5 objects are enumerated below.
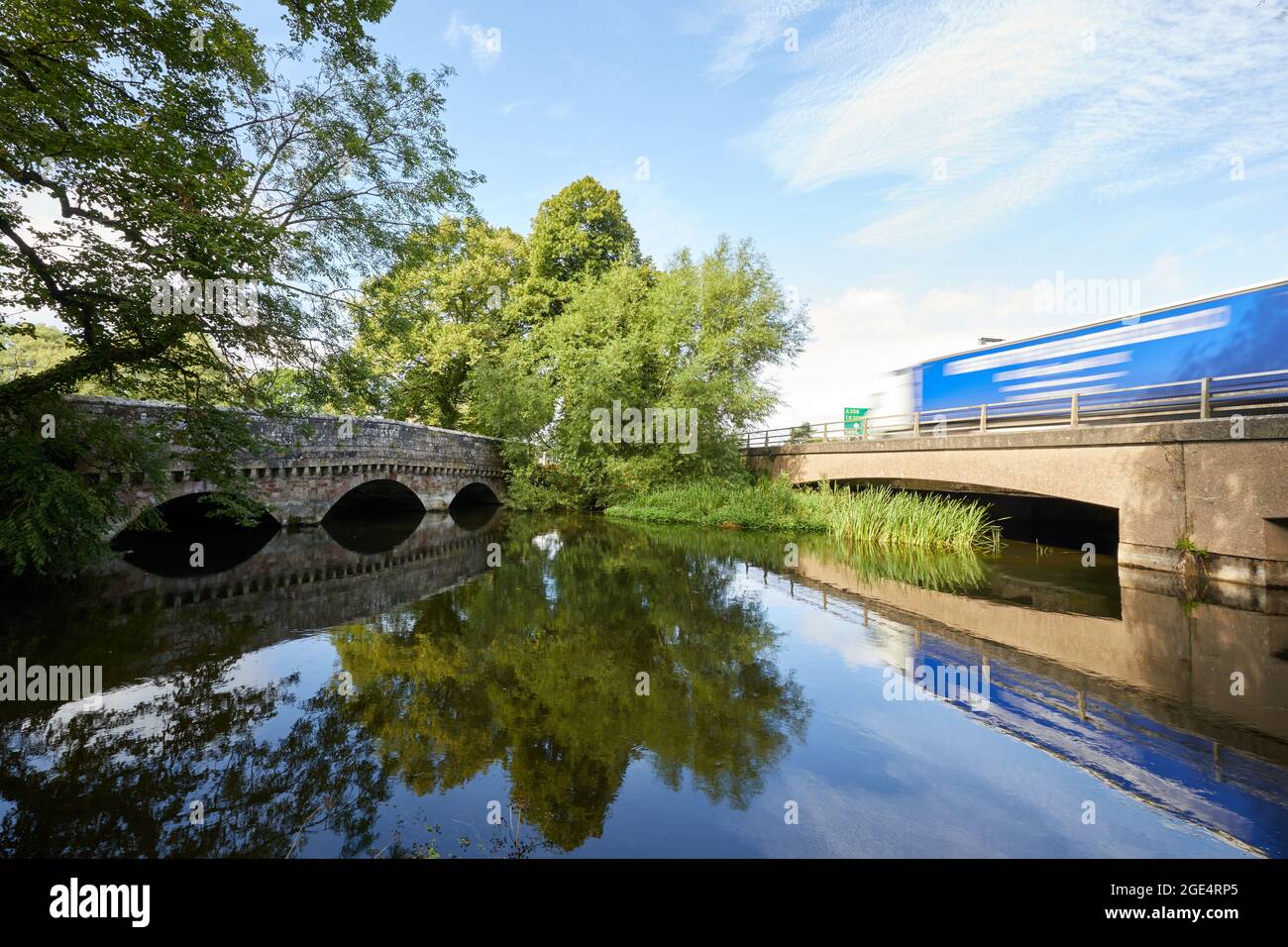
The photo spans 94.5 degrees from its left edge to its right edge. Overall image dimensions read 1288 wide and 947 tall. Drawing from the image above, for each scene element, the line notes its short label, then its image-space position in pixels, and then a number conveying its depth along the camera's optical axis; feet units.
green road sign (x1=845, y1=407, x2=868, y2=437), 66.03
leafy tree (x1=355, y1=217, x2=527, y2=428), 97.35
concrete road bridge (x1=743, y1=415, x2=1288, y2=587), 33.14
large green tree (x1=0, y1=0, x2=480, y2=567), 22.86
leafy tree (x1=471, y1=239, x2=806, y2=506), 77.20
